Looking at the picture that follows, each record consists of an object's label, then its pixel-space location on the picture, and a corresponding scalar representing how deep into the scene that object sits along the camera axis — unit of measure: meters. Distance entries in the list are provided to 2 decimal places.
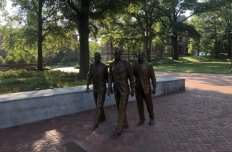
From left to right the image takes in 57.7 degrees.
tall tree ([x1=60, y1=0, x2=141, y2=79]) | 11.55
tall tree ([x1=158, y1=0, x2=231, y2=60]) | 29.25
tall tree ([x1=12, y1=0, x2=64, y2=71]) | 18.78
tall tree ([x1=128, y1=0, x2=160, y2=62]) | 30.94
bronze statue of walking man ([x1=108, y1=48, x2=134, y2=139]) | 4.55
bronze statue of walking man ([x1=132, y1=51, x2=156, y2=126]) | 4.91
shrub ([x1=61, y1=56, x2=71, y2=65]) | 40.12
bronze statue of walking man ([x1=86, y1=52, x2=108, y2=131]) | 4.94
